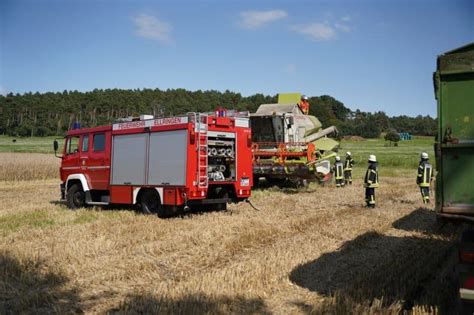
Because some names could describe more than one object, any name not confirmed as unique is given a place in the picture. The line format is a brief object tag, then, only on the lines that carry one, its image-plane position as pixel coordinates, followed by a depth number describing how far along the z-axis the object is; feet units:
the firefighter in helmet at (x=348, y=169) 70.12
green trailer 14.74
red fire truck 36.63
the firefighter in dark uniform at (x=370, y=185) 43.93
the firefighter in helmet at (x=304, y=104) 69.74
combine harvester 56.90
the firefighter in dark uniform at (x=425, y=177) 46.44
